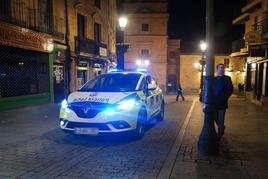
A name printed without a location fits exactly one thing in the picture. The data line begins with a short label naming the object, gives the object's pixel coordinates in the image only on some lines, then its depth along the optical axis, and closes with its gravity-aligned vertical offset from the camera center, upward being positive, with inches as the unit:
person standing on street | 254.5 -15.8
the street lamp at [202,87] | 751.7 -38.7
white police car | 251.9 -36.4
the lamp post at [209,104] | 225.0 -26.4
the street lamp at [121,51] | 492.8 +45.5
